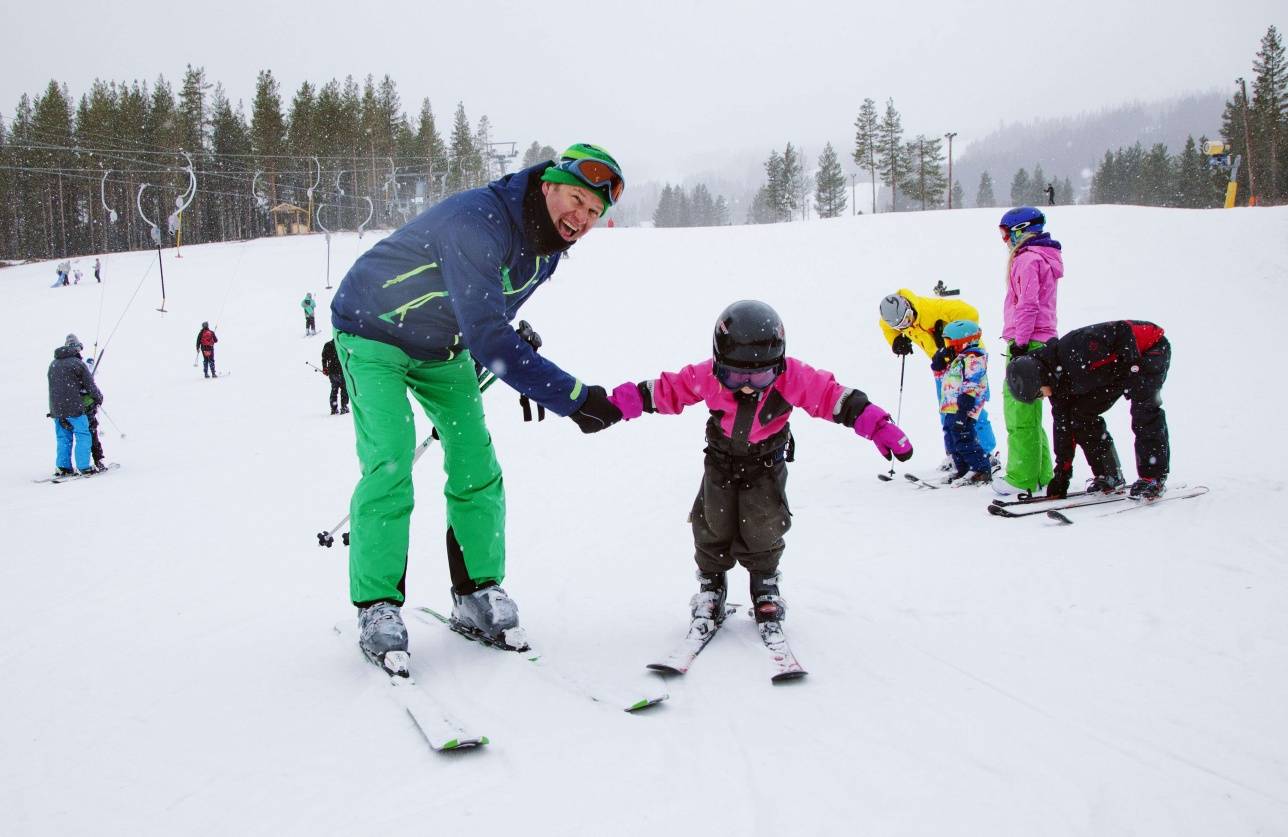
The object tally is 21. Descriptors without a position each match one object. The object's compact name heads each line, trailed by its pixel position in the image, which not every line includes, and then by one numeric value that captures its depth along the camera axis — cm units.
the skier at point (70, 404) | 1005
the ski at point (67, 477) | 986
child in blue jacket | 641
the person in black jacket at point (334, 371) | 1371
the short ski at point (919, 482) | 664
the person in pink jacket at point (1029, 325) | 582
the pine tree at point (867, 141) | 6178
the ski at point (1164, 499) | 479
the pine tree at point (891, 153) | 6391
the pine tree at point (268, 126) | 5369
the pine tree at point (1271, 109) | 4747
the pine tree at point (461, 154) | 6312
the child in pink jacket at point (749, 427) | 299
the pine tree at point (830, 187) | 7450
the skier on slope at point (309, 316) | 2408
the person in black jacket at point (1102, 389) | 512
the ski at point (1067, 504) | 508
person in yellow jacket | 663
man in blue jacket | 275
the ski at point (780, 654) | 273
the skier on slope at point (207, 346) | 1948
